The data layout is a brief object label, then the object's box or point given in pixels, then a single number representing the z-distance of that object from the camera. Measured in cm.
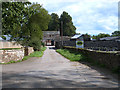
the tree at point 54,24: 7049
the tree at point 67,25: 6634
